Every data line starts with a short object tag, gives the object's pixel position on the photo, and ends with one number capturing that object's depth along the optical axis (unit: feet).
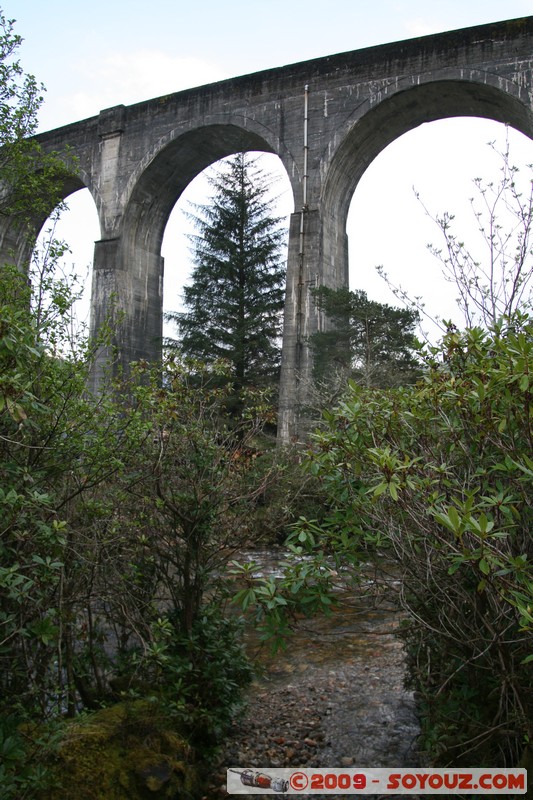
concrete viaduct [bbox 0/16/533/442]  49.57
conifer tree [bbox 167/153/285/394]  64.28
